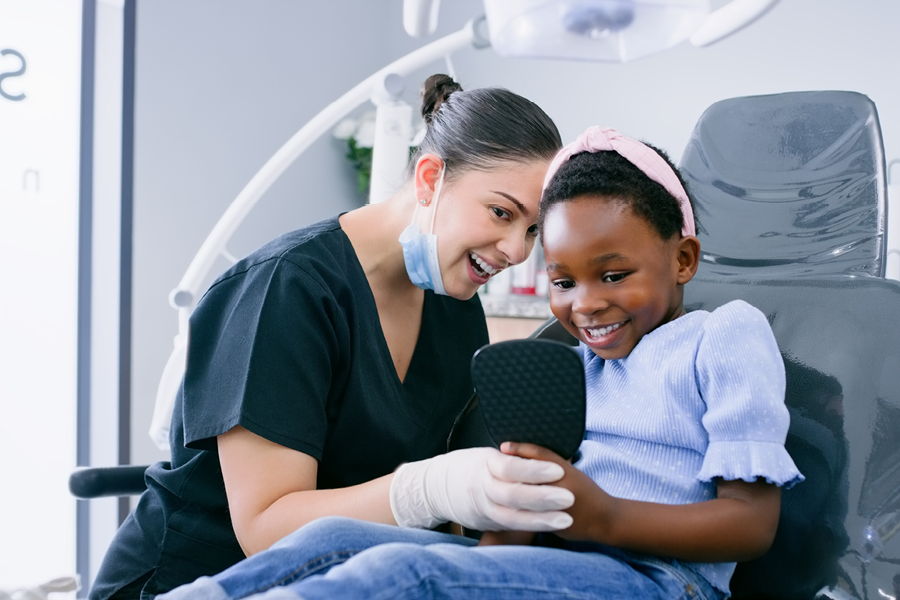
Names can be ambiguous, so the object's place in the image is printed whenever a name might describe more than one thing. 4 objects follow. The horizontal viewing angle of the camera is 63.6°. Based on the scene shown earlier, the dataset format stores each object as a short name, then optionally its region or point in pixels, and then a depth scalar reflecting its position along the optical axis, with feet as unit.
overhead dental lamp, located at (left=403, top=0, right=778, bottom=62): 3.21
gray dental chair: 2.56
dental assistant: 2.86
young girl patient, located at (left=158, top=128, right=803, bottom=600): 1.91
